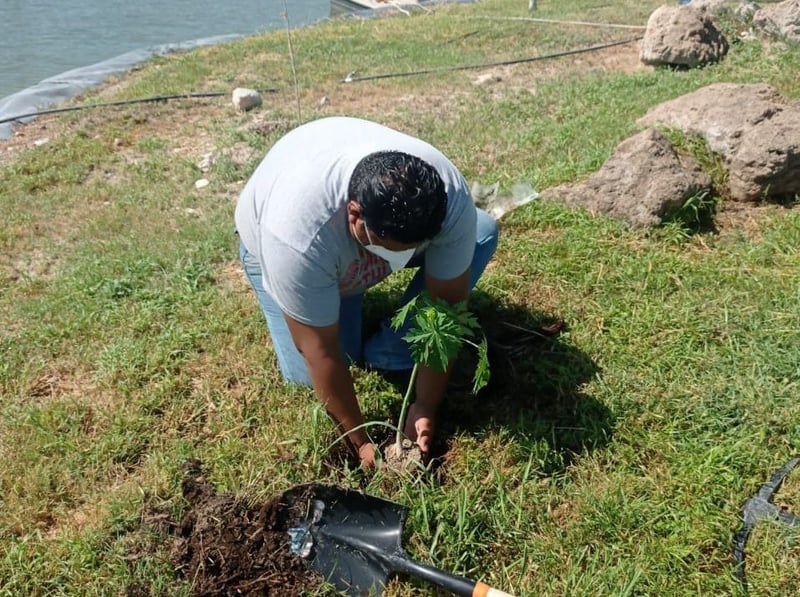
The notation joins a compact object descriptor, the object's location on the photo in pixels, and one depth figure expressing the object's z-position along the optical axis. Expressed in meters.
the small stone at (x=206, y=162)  5.18
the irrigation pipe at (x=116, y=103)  6.62
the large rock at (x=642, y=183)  3.46
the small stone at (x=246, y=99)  6.42
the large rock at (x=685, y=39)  6.07
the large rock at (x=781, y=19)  5.95
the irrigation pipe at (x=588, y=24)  8.59
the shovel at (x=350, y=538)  2.08
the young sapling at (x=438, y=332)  2.03
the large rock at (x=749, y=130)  3.58
